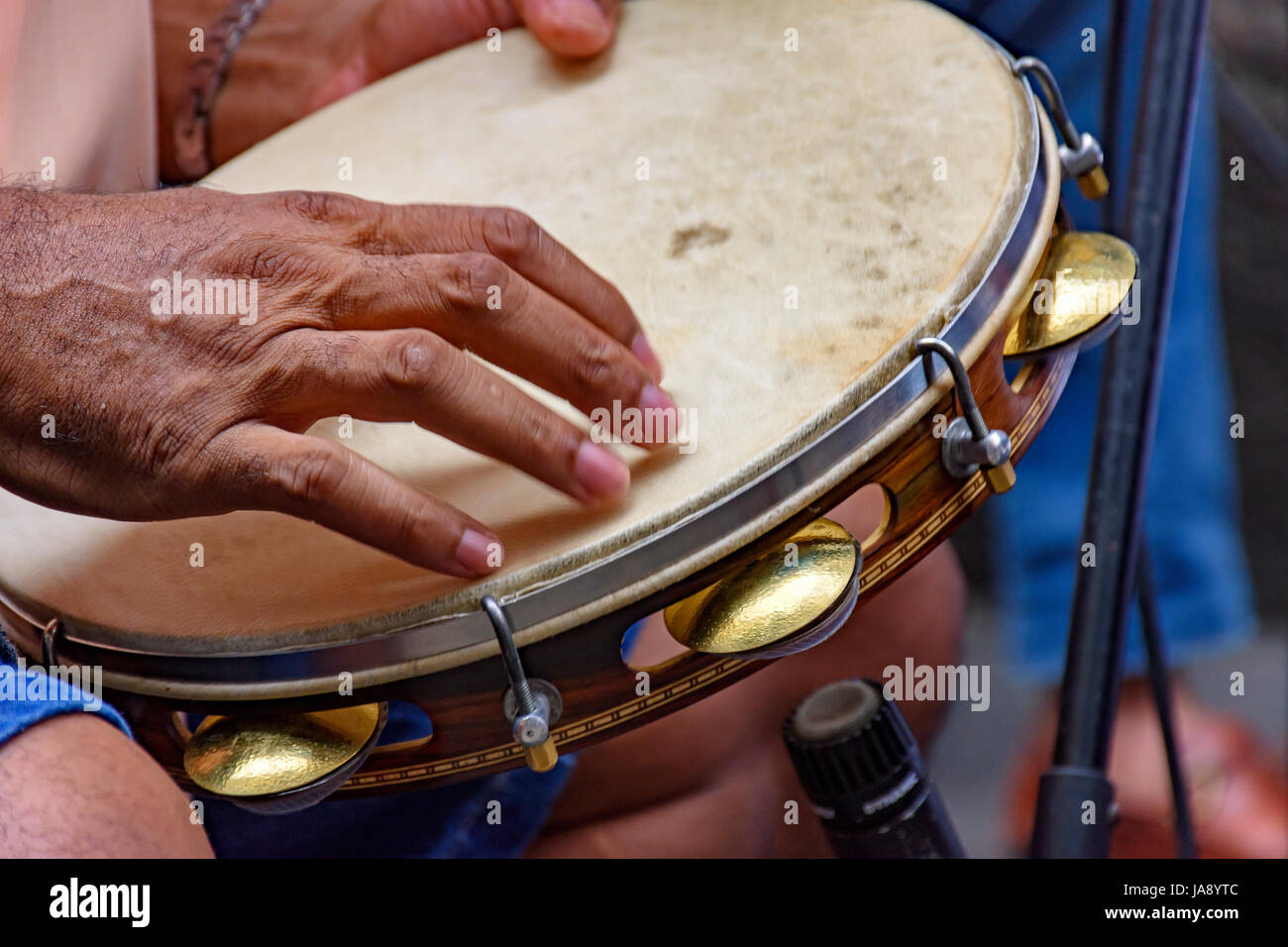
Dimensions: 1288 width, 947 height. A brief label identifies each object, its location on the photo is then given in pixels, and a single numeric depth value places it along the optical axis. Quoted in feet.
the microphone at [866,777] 4.27
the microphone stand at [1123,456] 4.32
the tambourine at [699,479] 3.91
